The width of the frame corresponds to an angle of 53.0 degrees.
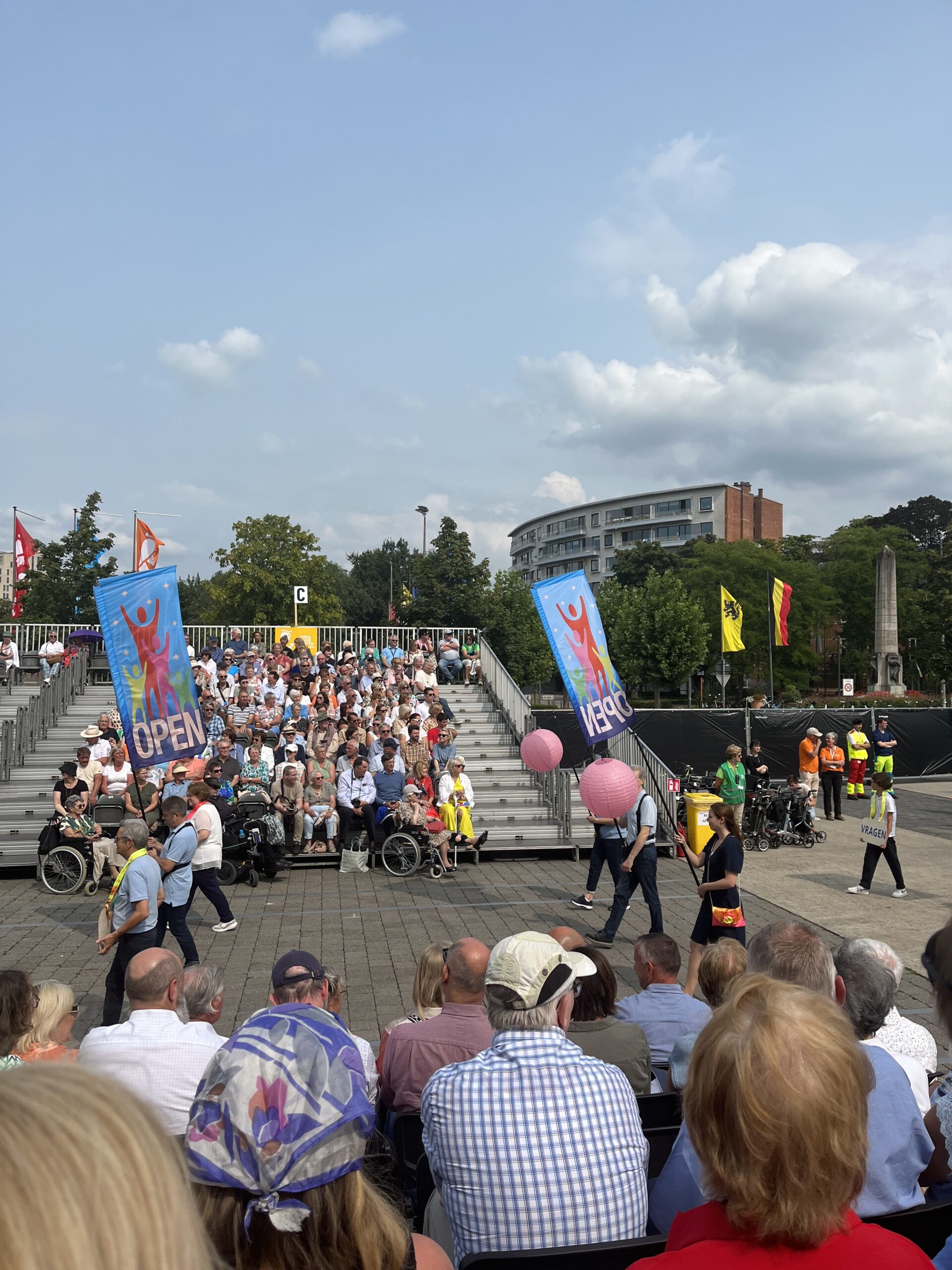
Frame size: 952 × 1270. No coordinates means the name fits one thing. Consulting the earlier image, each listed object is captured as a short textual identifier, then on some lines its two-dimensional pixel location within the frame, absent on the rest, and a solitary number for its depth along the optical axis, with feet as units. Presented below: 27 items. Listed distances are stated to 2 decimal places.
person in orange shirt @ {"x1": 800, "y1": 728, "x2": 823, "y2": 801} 65.82
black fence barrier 79.56
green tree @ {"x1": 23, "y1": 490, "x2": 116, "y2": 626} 120.57
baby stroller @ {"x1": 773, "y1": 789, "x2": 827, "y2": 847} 54.85
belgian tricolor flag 113.70
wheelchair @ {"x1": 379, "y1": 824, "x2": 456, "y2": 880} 45.32
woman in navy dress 24.82
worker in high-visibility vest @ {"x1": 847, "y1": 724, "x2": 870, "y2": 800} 71.15
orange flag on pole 90.53
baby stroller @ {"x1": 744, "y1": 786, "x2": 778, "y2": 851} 54.19
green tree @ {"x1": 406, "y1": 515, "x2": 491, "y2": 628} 172.14
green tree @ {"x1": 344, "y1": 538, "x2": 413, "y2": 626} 285.84
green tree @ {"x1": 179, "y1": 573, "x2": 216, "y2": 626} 261.44
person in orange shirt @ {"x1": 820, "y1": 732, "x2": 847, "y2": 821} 63.46
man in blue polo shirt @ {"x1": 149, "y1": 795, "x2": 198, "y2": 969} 27.02
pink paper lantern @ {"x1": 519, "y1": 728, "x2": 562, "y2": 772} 45.32
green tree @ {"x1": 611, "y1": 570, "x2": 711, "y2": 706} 187.52
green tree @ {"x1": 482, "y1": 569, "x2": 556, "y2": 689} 184.14
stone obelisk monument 156.46
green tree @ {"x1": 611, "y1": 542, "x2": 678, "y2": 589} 282.97
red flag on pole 111.65
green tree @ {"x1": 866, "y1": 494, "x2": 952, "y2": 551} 265.54
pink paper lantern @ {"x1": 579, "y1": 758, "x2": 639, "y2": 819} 32.94
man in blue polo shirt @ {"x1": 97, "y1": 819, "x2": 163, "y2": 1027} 23.39
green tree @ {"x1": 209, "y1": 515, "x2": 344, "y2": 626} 173.17
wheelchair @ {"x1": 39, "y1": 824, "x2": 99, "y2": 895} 41.39
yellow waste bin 51.11
